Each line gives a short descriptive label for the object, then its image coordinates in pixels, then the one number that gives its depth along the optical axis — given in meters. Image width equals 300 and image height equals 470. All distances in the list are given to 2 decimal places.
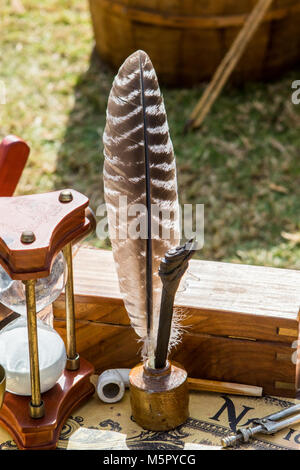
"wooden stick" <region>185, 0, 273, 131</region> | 3.30
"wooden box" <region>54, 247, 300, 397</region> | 1.31
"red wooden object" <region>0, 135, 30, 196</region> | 1.41
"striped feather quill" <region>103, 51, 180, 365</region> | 1.17
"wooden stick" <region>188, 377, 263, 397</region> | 1.34
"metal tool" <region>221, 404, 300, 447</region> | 1.19
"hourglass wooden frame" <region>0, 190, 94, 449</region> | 1.03
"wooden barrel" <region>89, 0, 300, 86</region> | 3.51
